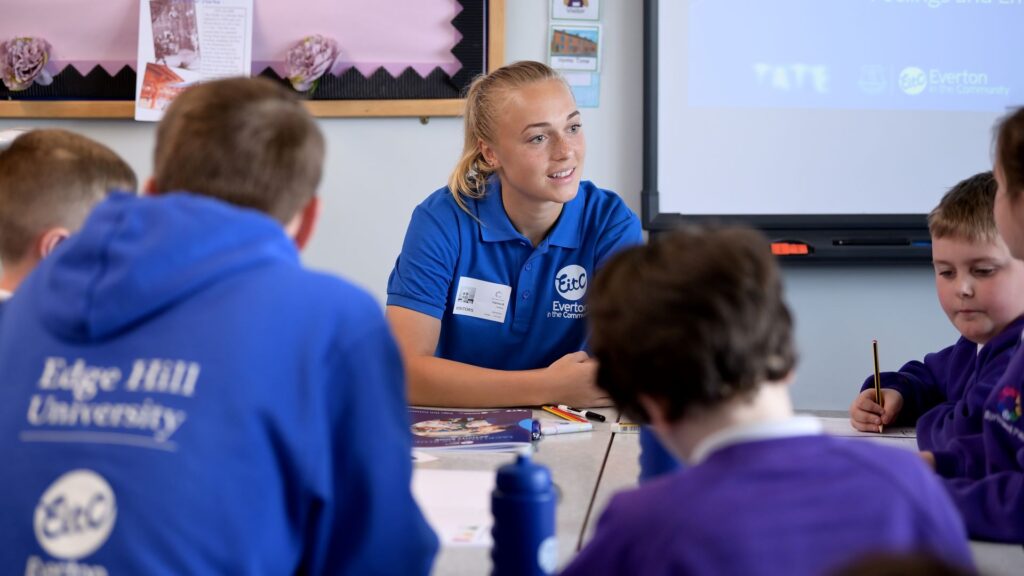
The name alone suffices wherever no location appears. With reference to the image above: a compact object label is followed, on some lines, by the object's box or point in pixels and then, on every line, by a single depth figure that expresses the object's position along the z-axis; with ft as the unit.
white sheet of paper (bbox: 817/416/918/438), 10.72
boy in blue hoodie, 7.52
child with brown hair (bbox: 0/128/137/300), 9.73
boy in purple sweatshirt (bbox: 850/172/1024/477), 10.18
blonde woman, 11.51
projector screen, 13.75
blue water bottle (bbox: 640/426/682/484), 9.21
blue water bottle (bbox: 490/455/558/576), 8.32
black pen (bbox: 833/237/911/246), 13.74
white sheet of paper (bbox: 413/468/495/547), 9.24
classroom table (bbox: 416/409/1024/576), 9.10
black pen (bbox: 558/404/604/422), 10.73
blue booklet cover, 10.20
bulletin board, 13.82
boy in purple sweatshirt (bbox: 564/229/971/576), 6.35
